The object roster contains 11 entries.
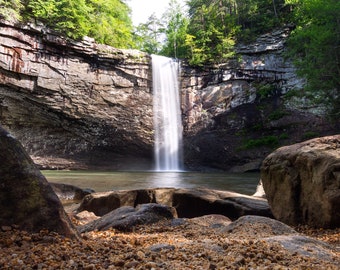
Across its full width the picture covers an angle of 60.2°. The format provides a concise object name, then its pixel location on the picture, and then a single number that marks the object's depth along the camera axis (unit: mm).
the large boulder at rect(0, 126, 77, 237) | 2784
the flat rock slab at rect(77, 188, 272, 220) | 7254
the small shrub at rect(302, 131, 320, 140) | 25439
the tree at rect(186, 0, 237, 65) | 28438
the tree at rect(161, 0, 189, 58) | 33281
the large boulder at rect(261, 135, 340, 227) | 4688
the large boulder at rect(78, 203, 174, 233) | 4650
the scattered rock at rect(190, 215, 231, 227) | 5684
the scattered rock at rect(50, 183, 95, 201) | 10656
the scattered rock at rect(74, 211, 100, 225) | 6334
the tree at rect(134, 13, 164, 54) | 40153
